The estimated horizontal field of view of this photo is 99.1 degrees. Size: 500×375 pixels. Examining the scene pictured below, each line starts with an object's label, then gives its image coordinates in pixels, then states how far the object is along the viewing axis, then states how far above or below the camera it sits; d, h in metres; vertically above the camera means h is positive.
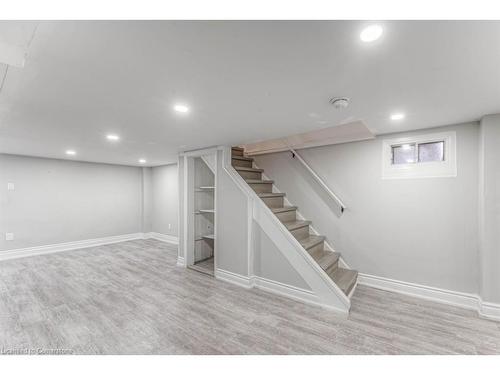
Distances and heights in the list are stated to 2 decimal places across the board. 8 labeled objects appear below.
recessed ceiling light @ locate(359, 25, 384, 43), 0.98 +0.72
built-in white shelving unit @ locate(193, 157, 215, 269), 4.08 -0.53
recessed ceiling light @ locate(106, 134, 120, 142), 2.88 +0.68
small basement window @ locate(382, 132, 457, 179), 2.55 +0.35
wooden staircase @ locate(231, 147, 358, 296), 2.81 -0.61
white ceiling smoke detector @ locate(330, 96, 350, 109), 1.74 +0.69
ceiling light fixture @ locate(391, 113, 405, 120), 2.15 +0.70
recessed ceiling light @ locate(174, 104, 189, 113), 1.89 +0.71
